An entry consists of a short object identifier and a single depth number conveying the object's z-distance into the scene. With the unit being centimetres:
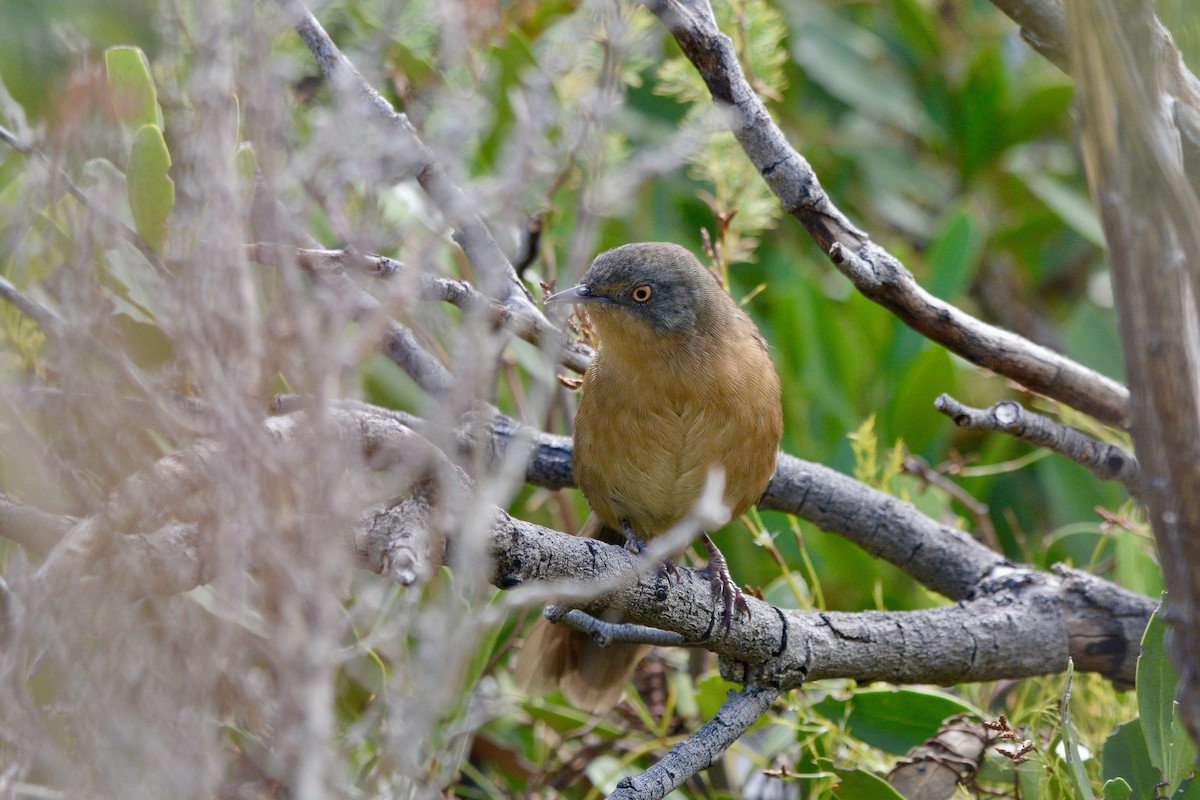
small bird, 742
